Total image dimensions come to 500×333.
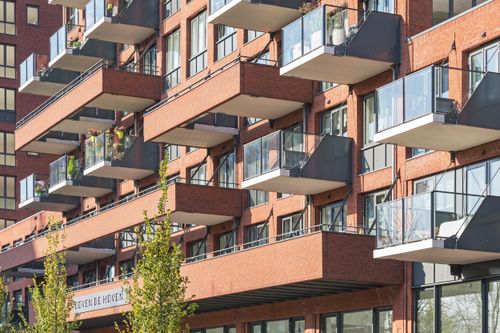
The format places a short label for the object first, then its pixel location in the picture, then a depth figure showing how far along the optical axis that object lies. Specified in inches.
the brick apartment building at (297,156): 1301.7
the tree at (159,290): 1425.9
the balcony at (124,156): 2076.8
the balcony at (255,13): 1658.5
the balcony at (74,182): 2292.1
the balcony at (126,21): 2116.1
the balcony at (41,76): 2559.1
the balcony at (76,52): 2347.4
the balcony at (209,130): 1833.2
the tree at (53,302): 1831.9
